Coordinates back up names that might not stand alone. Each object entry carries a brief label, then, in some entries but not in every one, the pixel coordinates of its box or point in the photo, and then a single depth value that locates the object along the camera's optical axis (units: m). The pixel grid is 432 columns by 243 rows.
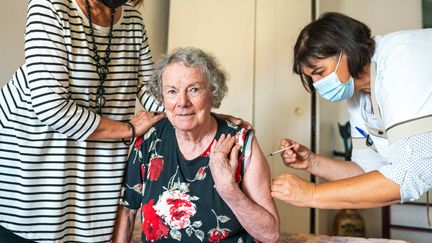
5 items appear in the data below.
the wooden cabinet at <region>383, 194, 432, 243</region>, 2.99
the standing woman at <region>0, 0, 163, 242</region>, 1.10
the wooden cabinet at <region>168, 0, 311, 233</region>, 2.86
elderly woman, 1.34
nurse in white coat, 1.12
